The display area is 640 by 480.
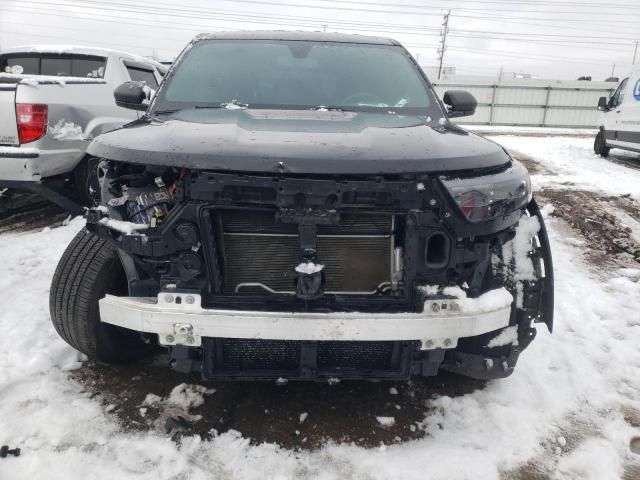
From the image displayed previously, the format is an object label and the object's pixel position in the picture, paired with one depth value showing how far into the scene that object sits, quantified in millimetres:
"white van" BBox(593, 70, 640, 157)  10812
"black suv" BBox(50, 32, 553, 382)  1799
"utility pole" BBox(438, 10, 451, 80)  47875
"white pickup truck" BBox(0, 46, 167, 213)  4148
